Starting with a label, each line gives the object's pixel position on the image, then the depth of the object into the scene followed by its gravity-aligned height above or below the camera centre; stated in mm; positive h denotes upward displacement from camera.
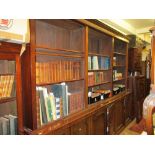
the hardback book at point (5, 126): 1366 -463
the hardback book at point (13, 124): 1403 -465
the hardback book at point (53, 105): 1746 -357
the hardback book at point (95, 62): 2619 +191
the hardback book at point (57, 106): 1832 -387
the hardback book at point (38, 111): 1575 -387
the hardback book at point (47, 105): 1677 -347
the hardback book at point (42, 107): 1643 -360
